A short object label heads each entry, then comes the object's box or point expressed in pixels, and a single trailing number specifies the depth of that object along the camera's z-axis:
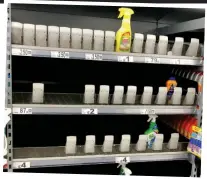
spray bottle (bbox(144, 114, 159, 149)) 1.92
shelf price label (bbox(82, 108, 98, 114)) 1.64
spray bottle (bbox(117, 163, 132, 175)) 1.80
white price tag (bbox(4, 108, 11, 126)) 1.48
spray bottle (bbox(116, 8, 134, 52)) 1.67
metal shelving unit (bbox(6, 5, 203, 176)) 1.52
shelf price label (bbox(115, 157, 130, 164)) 1.73
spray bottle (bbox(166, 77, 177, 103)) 1.95
